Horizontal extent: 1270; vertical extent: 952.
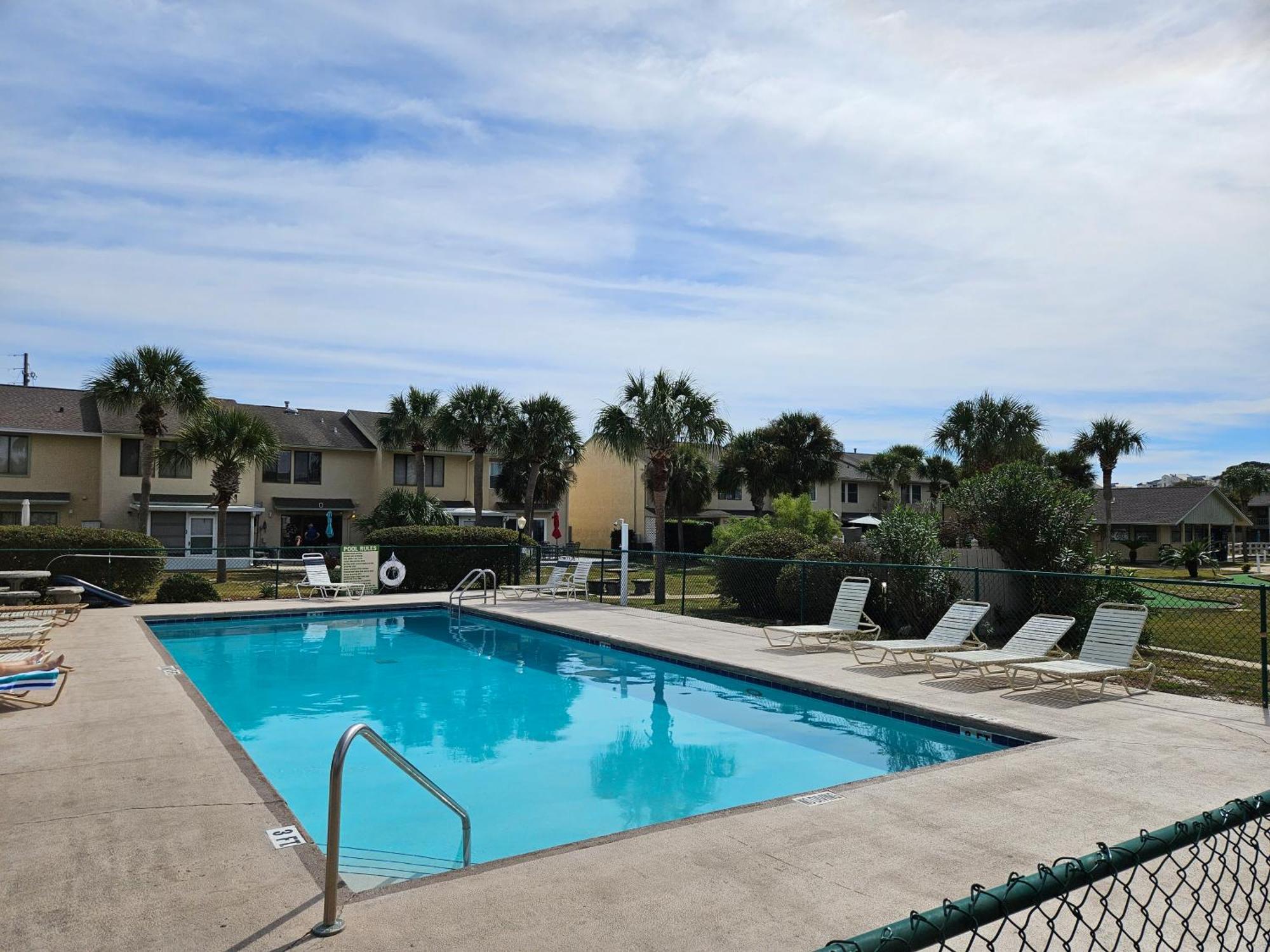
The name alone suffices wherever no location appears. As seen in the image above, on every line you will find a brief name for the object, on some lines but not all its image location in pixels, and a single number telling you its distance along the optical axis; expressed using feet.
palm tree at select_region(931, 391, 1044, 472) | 120.78
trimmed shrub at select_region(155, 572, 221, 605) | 65.51
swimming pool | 23.90
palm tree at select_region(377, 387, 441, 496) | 120.67
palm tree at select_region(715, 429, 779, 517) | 151.74
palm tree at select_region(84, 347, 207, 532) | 93.35
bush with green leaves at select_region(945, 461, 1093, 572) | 48.55
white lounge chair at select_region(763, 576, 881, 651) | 44.45
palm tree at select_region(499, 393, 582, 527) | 118.32
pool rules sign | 74.79
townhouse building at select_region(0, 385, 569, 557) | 108.88
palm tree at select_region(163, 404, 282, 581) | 94.58
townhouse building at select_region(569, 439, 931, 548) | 161.58
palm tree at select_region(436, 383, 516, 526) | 117.39
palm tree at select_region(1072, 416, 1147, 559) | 160.15
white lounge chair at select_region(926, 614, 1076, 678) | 34.81
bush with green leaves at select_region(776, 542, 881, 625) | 52.31
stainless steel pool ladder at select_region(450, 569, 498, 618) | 66.03
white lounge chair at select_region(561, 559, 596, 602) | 70.32
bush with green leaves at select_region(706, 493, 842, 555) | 86.38
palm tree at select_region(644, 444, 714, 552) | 138.82
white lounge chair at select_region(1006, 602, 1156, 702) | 31.55
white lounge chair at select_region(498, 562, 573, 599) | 70.81
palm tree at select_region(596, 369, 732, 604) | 75.66
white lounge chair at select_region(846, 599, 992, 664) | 38.19
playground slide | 60.34
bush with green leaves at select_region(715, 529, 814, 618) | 60.70
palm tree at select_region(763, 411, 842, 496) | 151.74
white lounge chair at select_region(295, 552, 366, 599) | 72.13
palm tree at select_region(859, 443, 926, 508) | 173.06
